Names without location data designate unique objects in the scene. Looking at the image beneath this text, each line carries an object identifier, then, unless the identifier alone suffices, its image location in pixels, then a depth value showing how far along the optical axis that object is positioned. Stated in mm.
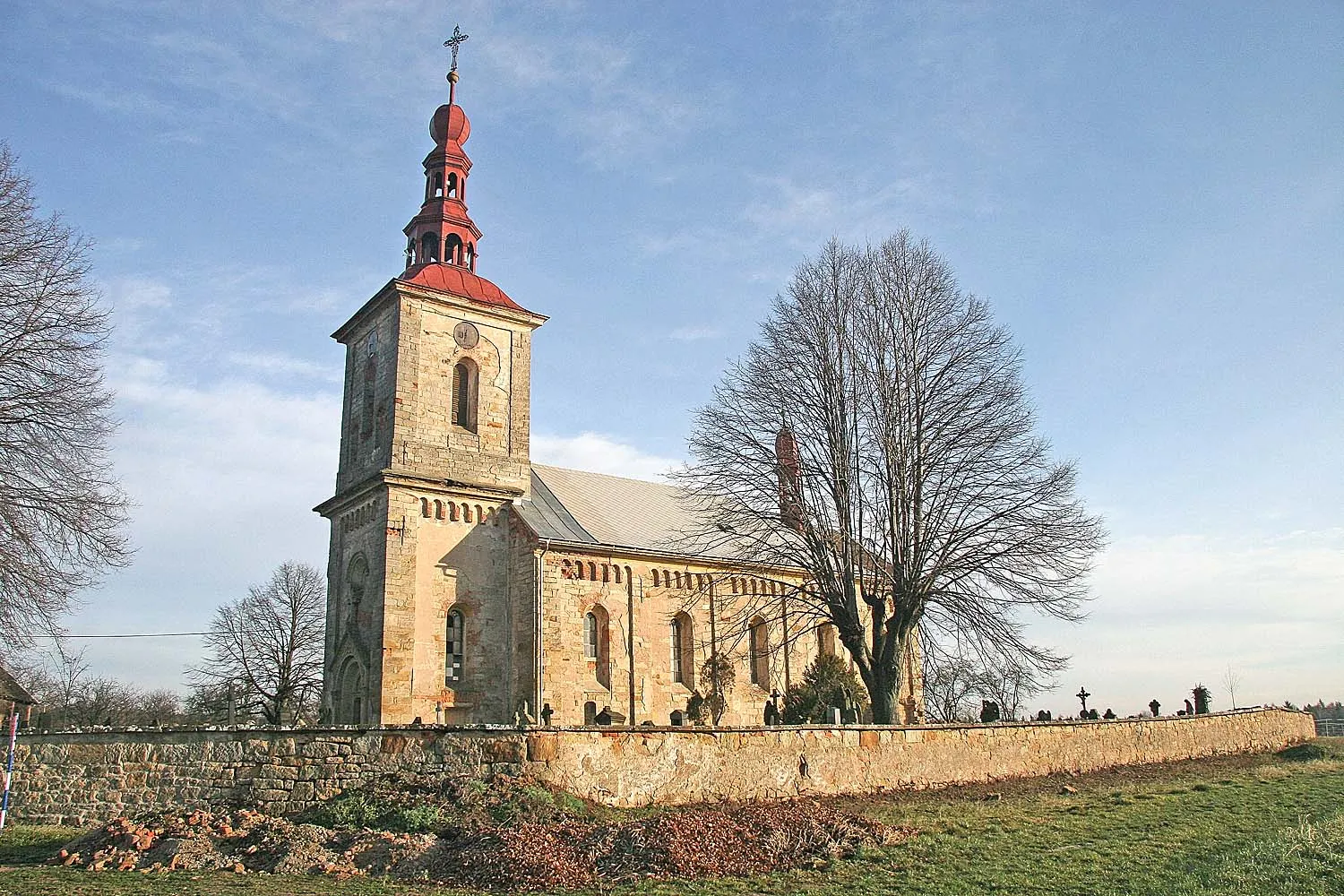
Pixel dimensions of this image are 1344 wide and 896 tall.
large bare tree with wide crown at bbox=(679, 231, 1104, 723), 21906
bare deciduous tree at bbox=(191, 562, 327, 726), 40906
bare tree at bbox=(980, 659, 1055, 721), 21328
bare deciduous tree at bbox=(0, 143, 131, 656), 16047
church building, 25562
